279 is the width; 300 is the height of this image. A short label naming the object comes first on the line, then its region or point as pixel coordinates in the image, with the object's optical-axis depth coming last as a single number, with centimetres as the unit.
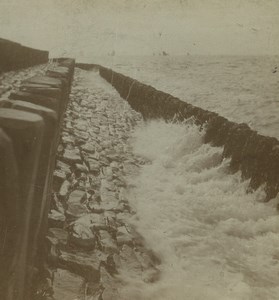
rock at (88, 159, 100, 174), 466
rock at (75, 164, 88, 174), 452
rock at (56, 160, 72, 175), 427
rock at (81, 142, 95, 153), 541
